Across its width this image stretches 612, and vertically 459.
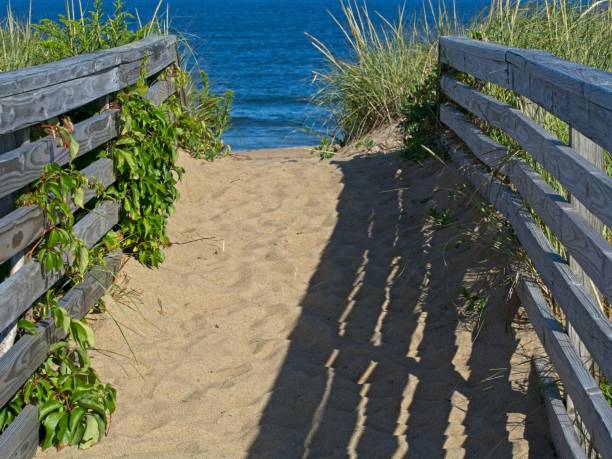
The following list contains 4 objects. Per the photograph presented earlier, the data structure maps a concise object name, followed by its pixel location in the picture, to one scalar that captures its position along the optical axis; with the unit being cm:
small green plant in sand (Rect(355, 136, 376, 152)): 892
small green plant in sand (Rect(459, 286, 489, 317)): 466
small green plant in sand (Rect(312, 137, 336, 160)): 898
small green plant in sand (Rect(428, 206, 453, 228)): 605
